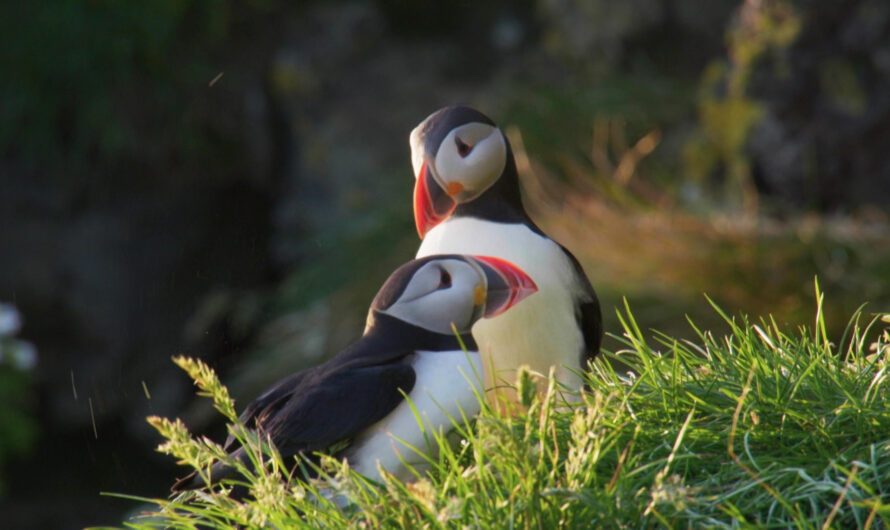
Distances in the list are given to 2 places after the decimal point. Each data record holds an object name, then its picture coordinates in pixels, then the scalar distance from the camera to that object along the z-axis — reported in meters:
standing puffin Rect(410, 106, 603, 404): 5.43
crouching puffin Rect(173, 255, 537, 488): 5.28
